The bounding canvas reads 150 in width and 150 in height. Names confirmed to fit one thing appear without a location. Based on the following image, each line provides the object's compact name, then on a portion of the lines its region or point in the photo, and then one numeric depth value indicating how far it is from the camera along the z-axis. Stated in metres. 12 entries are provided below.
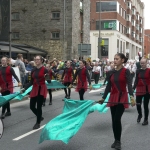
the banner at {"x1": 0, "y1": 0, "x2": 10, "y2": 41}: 17.33
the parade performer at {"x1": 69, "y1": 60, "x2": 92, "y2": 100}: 12.71
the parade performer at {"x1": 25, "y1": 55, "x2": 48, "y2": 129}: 8.77
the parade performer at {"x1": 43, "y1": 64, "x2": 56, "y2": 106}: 14.72
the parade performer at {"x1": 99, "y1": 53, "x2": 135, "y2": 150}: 6.62
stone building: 40.09
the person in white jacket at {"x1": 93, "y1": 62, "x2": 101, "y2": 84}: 24.01
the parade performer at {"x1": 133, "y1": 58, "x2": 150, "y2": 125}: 9.30
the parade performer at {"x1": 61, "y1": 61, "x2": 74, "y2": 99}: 15.77
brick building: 54.28
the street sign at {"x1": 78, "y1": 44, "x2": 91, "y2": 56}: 28.24
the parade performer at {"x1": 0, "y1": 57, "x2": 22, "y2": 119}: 10.16
